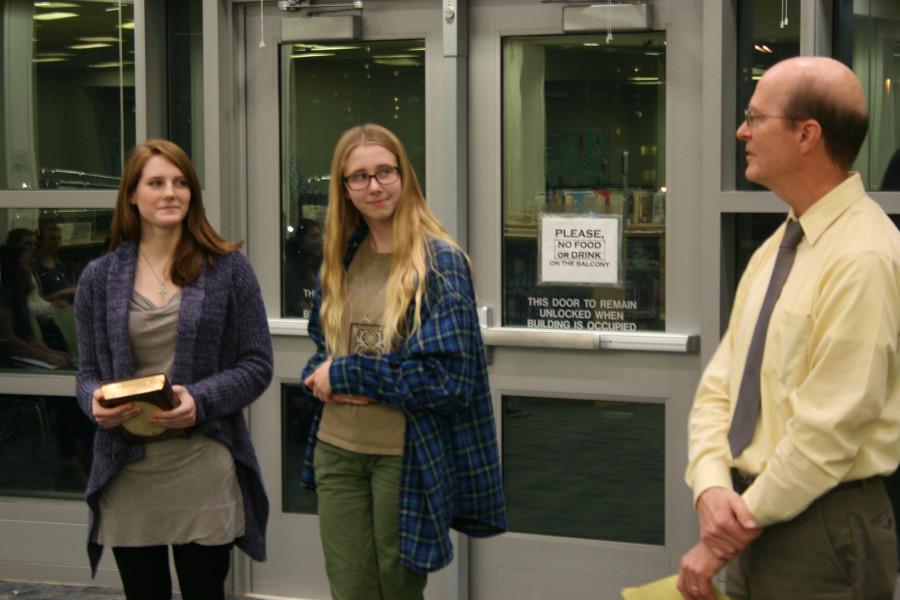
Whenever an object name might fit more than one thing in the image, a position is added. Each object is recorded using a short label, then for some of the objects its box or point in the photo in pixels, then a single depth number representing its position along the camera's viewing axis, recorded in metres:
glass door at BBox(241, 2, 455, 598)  5.11
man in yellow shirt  2.37
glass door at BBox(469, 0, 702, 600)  4.75
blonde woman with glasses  3.26
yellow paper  2.60
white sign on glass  4.84
